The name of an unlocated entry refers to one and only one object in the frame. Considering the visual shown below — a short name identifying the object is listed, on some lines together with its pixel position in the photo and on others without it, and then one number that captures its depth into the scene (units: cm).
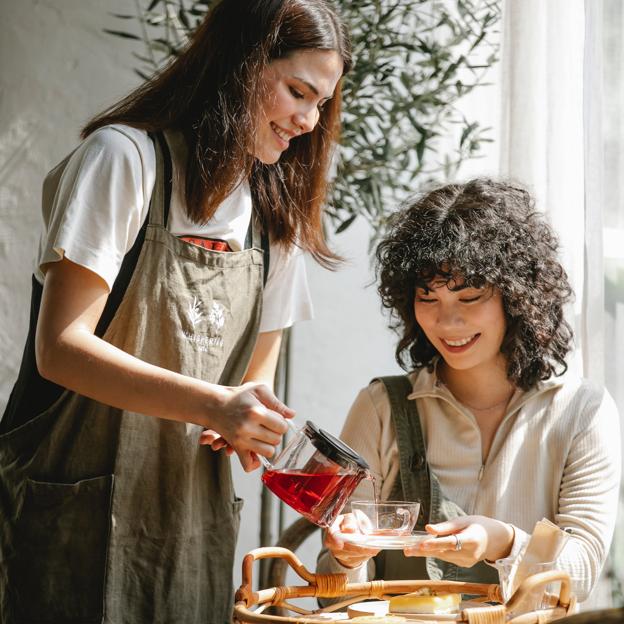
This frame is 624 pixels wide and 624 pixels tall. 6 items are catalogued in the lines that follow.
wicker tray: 178
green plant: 299
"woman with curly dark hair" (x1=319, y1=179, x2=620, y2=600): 219
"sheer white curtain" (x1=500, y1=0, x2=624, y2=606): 240
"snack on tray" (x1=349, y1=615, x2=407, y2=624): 174
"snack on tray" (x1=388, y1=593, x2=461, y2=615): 186
